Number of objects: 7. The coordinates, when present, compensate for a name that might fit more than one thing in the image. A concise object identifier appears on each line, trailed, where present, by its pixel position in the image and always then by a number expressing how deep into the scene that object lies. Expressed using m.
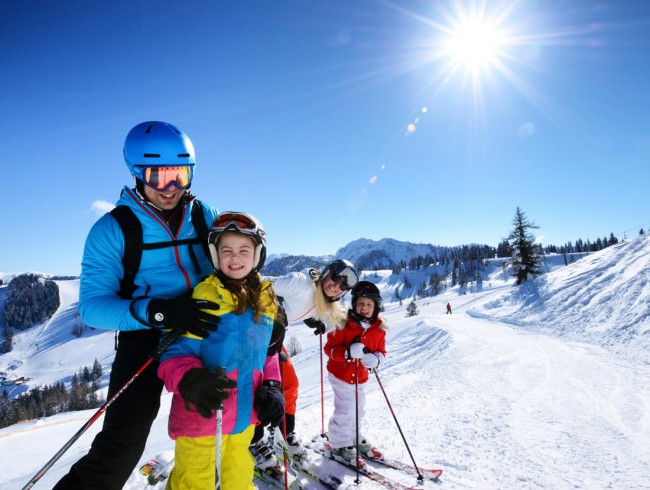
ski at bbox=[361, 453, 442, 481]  3.94
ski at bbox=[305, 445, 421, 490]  3.72
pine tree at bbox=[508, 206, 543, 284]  34.59
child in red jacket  4.34
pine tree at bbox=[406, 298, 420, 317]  44.91
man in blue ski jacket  2.43
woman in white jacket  3.93
